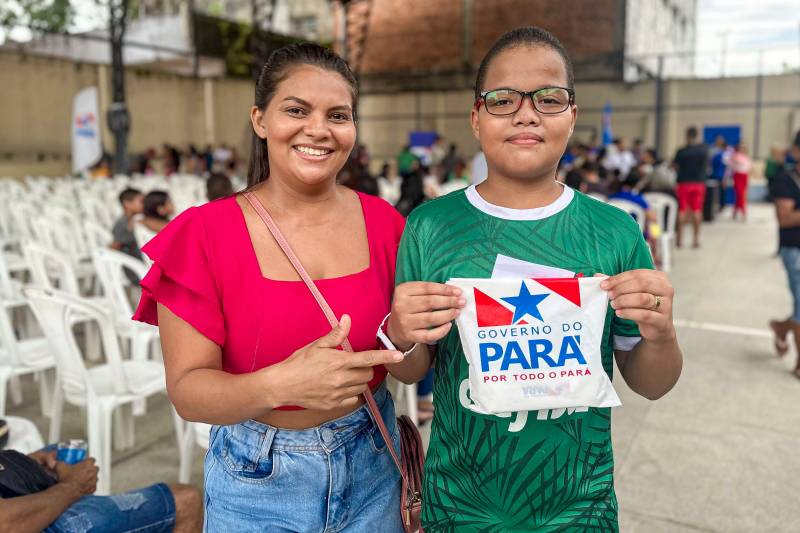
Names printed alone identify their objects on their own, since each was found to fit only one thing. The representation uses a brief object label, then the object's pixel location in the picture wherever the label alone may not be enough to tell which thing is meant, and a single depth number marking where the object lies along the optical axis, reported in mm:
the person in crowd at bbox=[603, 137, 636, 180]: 11727
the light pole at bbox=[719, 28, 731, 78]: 17516
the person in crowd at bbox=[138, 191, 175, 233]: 4816
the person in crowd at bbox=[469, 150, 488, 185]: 6176
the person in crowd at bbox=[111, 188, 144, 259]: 4883
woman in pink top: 1207
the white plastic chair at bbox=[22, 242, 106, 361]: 3781
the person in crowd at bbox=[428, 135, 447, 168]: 14362
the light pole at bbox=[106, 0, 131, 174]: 10812
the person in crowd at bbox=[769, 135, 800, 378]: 4074
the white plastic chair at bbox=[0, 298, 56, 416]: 3240
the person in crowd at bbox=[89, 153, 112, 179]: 10891
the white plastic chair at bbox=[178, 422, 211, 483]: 2699
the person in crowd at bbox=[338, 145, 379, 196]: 4012
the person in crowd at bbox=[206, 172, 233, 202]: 4832
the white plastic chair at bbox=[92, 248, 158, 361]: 3580
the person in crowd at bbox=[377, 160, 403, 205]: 9054
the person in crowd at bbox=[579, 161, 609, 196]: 6832
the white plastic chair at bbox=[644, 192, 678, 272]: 7645
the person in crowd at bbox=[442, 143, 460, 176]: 12000
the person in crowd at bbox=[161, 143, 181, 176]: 12469
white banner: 9367
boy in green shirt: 1198
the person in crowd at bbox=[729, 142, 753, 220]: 12469
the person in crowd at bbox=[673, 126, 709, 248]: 9539
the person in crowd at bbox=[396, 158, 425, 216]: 4727
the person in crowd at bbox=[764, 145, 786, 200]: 11305
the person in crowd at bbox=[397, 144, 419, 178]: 12816
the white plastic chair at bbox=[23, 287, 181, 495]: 2805
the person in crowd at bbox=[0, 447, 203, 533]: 1659
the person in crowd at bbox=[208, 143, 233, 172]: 13989
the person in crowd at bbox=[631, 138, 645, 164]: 12414
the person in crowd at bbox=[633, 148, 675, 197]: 8945
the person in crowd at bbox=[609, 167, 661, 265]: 6387
